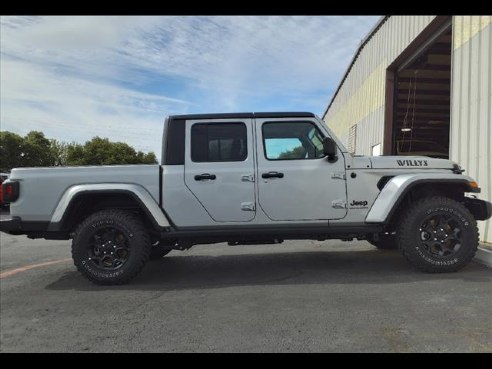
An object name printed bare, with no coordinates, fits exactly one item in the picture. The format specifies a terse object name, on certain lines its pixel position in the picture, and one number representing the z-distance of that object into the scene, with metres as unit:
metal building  7.11
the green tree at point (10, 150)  40.72
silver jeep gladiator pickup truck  5.23
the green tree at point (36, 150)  42.53
